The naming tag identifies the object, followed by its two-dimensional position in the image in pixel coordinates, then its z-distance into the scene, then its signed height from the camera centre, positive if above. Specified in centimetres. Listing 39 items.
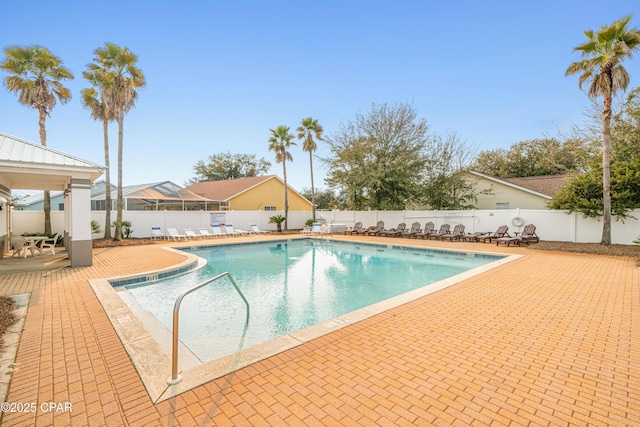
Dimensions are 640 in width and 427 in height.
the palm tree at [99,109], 1411 +516
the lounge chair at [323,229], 1951 -125
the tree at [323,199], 4212 +175
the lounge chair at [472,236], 1530 -135
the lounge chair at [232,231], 1861 -131
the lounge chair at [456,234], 1578 -125
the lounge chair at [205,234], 1750 -138
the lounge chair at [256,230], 2009 -131
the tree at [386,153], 1902 +385
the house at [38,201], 2422 +83
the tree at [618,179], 1204 +136
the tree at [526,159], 2818 +556
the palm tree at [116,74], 1291 +626
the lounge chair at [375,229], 1919 -121
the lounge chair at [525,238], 1348 -128
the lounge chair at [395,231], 1805 -127
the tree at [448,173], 1973 +262
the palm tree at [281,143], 2220 +520
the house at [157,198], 1925 +89
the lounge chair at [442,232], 1652 -120
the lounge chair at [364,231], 1957 -135
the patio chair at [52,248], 1059 -137
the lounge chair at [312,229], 2032 -127
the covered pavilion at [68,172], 735 +108
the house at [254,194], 2536 +162
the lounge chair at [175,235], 1656 -137
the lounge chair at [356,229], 1995 -124
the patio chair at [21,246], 1003 -123
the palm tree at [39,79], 1305 +608
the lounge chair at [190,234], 1686 -133
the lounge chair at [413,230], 1753 -118
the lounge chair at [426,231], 1708 -119
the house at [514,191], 1847 +131
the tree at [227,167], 4197 +640
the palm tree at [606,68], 1070 +560
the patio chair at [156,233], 1647 -125
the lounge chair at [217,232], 1811 -131
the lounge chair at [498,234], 1454 -118
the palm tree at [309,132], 2247 +610
